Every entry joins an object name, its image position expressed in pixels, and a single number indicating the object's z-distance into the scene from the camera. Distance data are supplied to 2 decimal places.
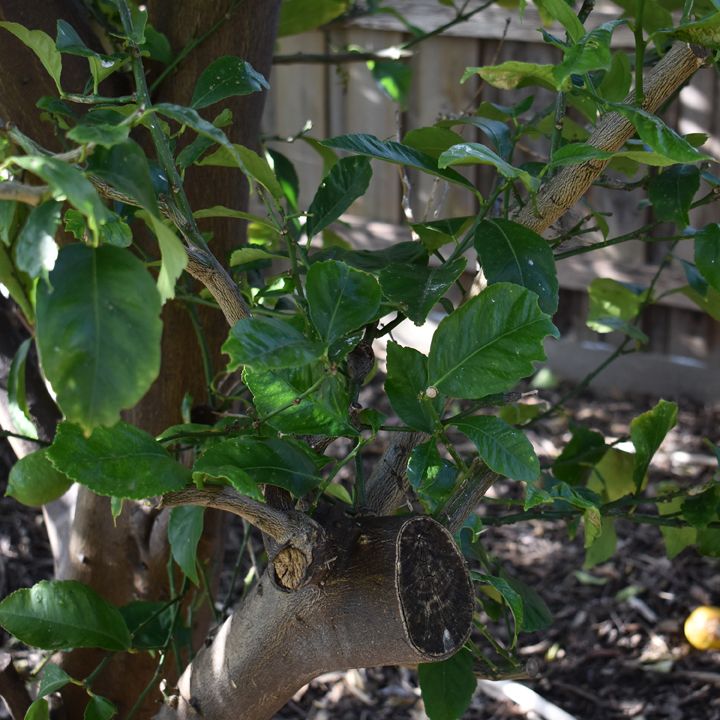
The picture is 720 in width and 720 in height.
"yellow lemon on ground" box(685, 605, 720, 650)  2.09
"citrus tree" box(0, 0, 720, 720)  0.59
